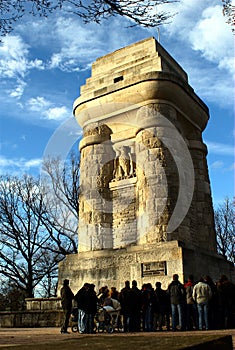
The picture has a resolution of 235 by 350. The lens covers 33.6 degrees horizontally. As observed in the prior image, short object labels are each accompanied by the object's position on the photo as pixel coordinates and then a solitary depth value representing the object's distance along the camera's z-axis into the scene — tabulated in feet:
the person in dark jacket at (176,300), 29.45
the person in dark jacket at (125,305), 29.37
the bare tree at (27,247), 72.23
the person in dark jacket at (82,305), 28.58
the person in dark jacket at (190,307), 30.53
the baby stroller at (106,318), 29.30
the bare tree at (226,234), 93.81
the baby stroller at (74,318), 32.35
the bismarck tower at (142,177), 38.29
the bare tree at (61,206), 73.15
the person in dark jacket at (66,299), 30.55
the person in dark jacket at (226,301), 30.45
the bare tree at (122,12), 20.56
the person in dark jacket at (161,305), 30.86
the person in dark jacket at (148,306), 30.10
